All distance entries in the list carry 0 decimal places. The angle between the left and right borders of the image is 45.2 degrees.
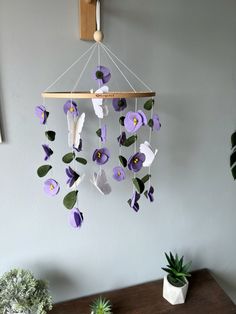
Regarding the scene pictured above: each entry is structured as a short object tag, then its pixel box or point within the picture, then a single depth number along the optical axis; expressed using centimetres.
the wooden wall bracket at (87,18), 90
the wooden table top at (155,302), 109
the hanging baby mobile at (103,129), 82
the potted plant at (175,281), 112
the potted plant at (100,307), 103
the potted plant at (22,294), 92
